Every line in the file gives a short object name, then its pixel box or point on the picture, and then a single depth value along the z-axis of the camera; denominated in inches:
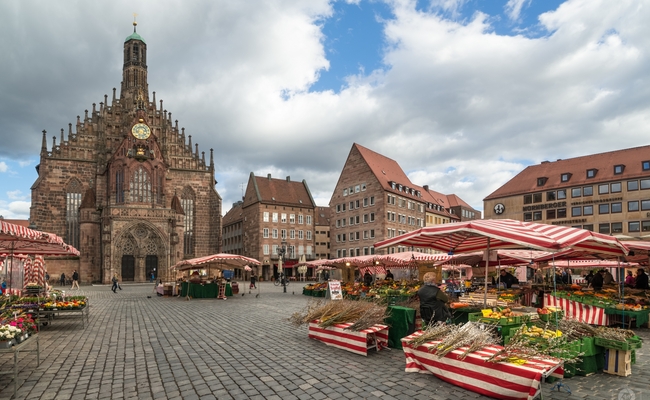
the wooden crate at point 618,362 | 278.4
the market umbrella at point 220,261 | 937.6
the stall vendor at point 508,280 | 832.3
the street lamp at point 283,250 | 1267.1
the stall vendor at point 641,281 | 634.1
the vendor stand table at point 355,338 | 336.8
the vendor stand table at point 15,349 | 247.5
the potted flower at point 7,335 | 252.1
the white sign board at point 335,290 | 644.7
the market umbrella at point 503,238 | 305.7
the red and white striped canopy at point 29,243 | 339.9
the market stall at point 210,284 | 948.6
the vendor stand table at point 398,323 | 362.0
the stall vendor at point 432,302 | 325.4
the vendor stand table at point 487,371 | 215.6
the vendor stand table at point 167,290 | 1046.4
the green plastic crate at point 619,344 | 275.7
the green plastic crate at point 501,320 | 302.1
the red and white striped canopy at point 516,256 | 739.1
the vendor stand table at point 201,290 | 970.7
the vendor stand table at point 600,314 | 450.6
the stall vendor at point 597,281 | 653.3
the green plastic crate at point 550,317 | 323.3
